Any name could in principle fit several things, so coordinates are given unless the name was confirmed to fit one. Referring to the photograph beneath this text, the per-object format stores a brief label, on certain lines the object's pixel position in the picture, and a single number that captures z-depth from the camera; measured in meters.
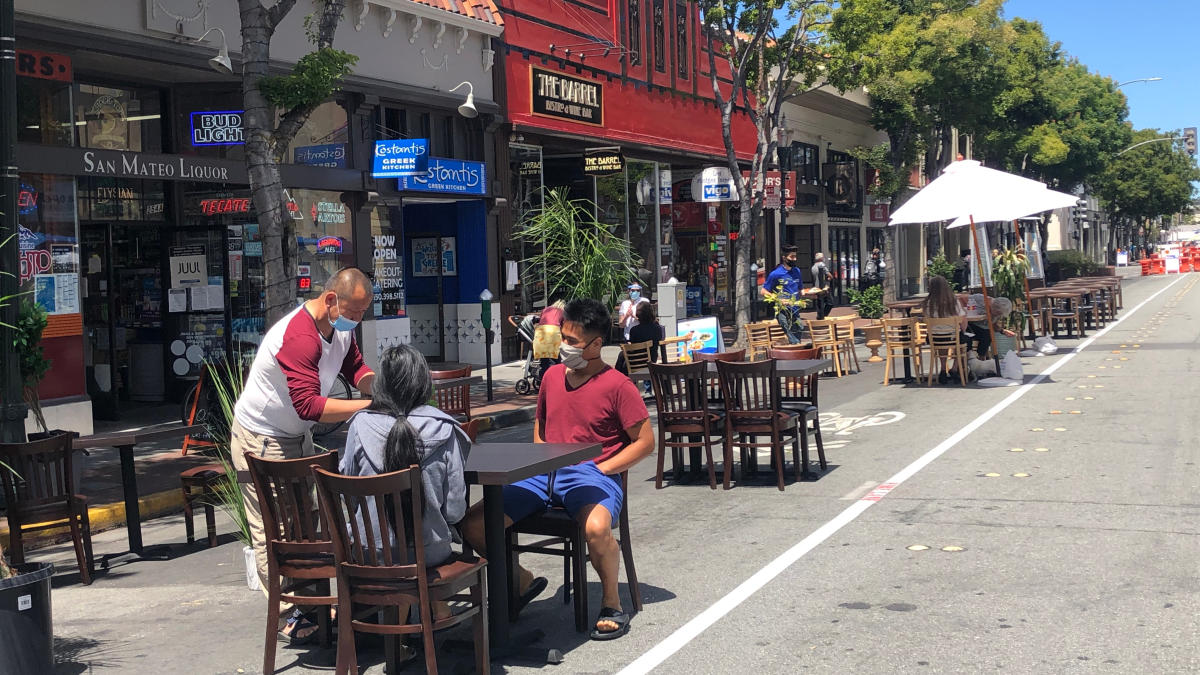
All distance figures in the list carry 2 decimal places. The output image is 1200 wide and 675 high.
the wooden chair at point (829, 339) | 18.22
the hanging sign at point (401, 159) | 18.00
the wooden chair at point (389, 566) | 4.70
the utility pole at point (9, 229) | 7.94
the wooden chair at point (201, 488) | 8.30
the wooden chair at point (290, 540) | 5.14
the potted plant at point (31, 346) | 8.52
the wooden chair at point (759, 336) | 18.41
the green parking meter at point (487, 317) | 15.84
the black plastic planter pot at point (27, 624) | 4.95
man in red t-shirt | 5.71
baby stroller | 14.63
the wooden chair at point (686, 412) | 9.54
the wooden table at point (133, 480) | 8.05
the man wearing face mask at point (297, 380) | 5.91
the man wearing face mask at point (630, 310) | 17.11
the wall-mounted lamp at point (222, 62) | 14.32
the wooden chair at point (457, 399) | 11.24
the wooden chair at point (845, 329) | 18.34
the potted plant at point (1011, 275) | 21.38
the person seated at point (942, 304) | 15.94
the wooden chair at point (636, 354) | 14.35
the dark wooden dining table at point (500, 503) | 5.22
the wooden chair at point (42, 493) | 7.32
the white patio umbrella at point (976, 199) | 16.91
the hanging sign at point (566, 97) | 22.48
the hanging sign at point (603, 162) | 23.43
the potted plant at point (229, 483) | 6.62
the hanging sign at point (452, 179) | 19.09
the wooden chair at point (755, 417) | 9.36
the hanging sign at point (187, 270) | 15.83
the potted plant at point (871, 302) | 27.91
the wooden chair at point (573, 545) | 5.77
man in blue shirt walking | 19.05
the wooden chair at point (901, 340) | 16.52
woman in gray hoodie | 4.97
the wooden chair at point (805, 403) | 9.92
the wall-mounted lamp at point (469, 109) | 19.11
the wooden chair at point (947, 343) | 15.81
